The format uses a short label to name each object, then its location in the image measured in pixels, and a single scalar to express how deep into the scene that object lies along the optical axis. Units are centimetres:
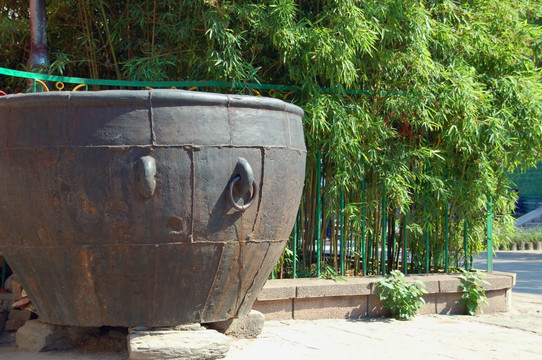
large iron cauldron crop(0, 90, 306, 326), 307
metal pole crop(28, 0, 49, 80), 463
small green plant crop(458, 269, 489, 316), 521
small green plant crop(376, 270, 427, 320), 482
